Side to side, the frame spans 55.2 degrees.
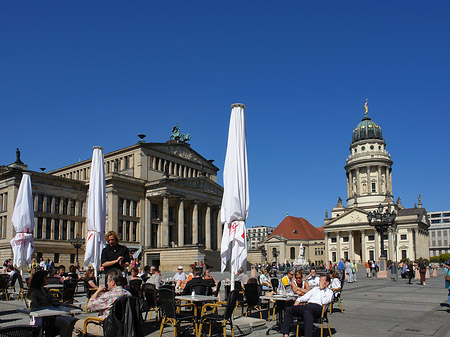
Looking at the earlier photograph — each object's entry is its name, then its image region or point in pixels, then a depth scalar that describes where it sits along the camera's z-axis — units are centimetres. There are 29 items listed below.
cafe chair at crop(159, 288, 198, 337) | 893
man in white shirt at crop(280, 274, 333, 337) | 910
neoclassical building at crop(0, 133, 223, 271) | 5209
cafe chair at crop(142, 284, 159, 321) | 1133
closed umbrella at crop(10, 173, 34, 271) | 1900
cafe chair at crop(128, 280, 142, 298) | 1163
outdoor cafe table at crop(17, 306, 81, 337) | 698
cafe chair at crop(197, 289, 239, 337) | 916
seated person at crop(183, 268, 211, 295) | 1107
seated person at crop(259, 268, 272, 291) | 1572
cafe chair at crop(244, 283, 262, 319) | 1165
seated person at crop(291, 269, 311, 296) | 1085
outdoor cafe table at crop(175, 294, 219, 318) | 932
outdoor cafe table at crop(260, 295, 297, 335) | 1073
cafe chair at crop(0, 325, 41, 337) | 502
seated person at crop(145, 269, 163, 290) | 1360
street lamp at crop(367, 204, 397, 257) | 3881
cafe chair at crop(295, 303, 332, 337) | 938
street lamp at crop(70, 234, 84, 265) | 4120
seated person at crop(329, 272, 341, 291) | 1415
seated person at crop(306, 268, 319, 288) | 1438
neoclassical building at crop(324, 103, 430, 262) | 10119
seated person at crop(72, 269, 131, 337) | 712
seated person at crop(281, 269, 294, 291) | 1864
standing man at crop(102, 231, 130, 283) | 943
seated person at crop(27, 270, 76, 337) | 735
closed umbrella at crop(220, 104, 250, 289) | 1141
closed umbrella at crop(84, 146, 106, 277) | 1464
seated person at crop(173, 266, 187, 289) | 1670
